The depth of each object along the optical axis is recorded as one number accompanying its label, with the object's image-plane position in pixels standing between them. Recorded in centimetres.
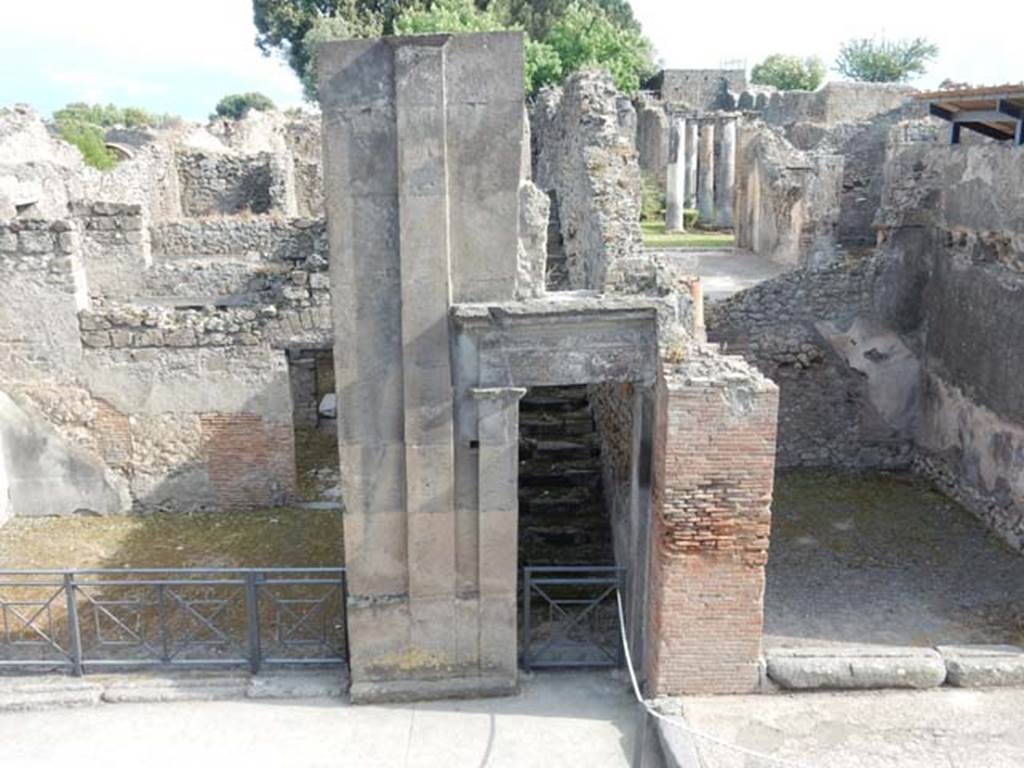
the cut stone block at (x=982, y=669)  778
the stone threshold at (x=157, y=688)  765
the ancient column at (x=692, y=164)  3559
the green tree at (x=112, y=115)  5162
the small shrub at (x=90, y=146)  2503
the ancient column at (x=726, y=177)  3341
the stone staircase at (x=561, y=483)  1090
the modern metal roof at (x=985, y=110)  1081
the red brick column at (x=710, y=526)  688
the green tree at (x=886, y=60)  6438
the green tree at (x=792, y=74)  6216
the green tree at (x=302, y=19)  3597
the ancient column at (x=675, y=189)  3191
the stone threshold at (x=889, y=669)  755
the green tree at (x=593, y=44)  3391
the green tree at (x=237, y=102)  7925
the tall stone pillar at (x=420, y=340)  679
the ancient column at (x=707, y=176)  3469
